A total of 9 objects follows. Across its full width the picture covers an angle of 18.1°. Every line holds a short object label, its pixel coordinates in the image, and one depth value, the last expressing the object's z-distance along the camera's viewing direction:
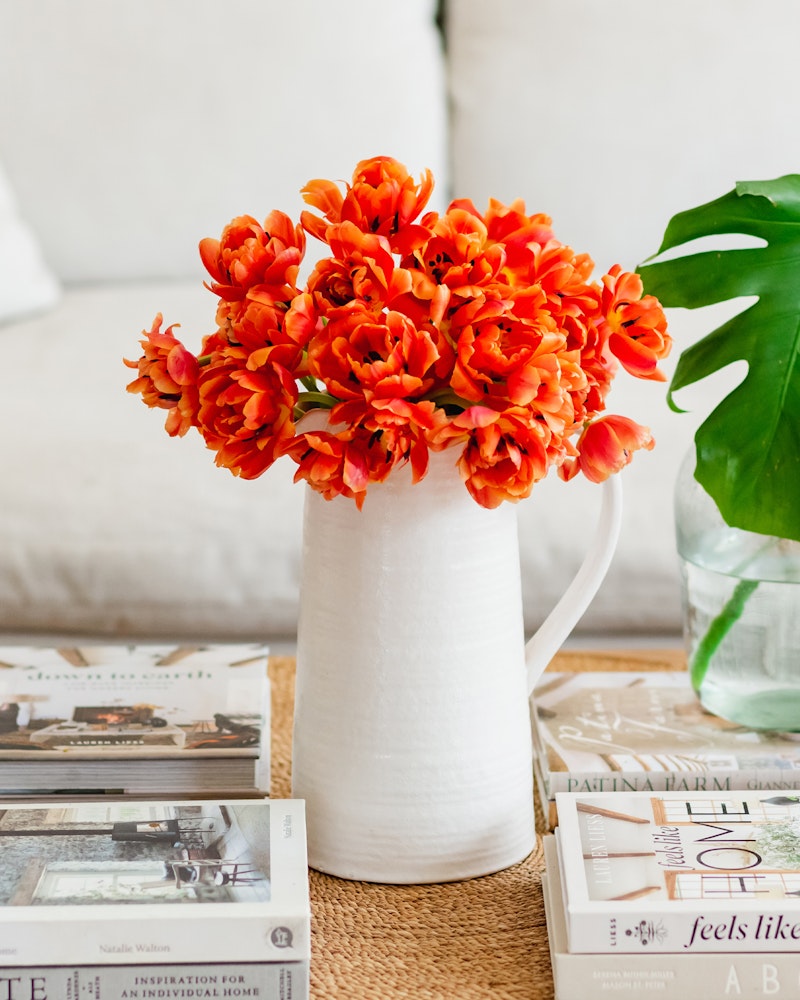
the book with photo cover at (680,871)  1.43
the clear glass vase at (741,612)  1.71
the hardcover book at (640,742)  1.65
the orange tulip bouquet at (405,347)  1.46
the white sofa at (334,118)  3.28
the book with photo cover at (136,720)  1.63
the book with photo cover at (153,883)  1.42
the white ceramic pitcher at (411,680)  1.53
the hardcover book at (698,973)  1.43
